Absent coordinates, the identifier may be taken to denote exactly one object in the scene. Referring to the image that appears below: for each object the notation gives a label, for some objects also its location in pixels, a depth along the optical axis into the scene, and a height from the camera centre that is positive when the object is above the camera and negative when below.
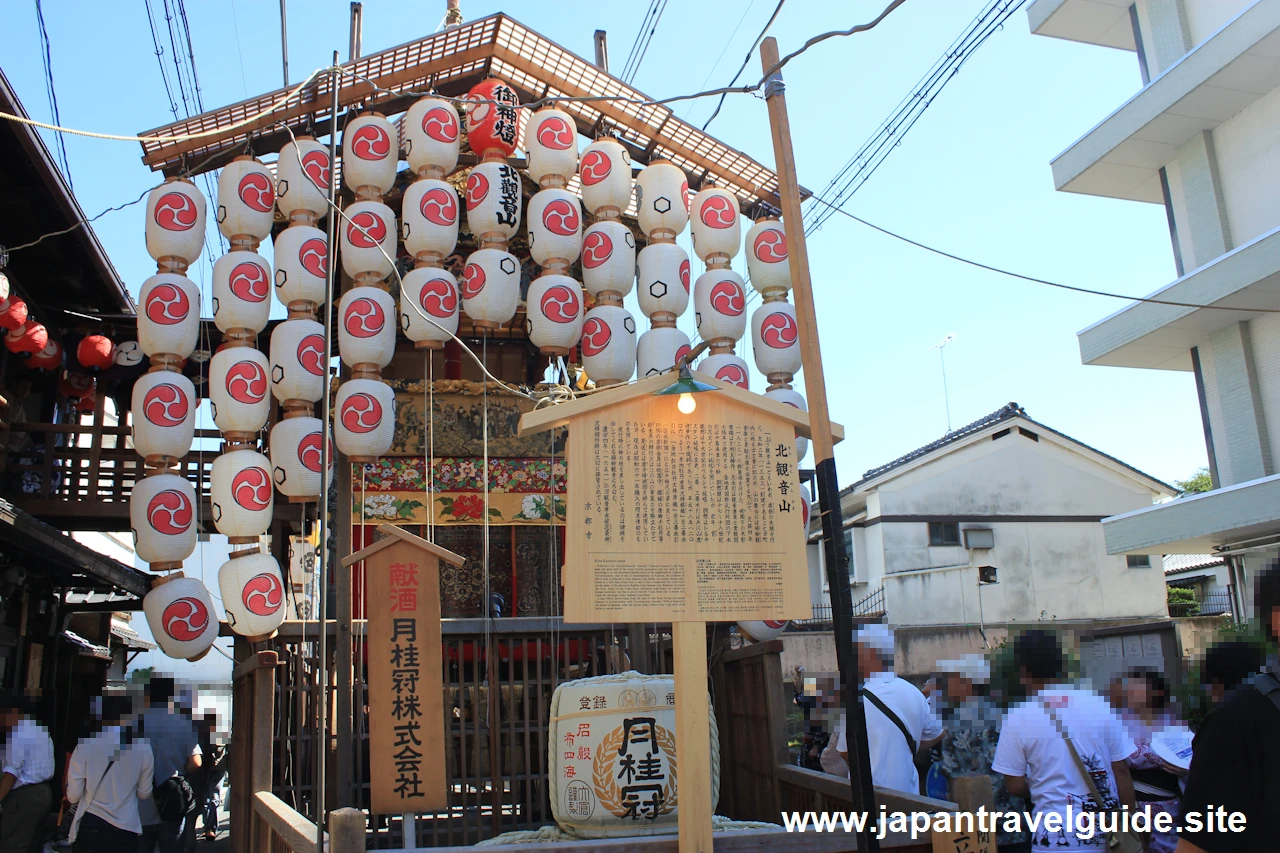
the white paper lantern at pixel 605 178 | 9.84 +4.68
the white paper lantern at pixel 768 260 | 10.09 +3.84
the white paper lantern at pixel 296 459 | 8.77 +1.80
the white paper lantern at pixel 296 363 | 8.91 +2.70
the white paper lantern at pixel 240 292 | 9.04 +3.44
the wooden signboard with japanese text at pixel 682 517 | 4.63 +0.58
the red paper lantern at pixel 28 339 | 10.17 +3.56
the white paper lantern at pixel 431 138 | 9.48 +5.00
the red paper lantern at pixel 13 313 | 9.59 +3.60
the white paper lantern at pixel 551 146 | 9.67 +4.94
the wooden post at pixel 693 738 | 4.36 -0.47
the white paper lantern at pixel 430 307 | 8.97 +3.18
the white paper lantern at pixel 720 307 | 9.84 +3.32
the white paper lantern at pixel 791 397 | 9.55 +2.28
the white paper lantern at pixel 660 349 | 9.51 +2.82
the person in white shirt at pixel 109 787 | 6.49 -0.78
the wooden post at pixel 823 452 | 4.45 +0.88
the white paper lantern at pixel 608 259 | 9.61 +3.76
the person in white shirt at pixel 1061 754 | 4.52 -0.67
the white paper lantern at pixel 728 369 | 9.43 +2.58
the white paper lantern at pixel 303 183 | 9.39 +4.61
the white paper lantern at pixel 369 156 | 9.37 +4.80
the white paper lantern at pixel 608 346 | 9.40 +2.84
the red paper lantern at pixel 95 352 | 11.82 +3.88
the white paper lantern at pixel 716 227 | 10.18 +4.26
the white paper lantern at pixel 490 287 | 9.12 +3.38
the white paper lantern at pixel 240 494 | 8.56 +1.48
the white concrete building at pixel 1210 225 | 13.56 +5.76
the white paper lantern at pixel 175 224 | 9.05 +4.11
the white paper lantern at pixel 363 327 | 8.88 +3.00
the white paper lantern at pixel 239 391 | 8.81 +2.46
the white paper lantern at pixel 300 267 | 9.12 +3.66
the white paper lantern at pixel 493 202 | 9.37 +4.29
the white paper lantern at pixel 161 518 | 8.52 +1.31
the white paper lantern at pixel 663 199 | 10.04 +4.52
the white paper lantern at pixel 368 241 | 9.05 +3.87
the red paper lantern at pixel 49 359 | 11.24 +3.68
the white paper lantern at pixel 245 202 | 9.24 +4.37
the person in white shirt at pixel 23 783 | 6.37 -0.70
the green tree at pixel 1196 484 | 38.66 +4.94
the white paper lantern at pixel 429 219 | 9.18 +4.07
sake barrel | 5.61 -0.69
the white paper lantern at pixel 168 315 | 8.88 +3.21
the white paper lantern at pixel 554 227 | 9.45 +4.04
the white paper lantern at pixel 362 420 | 8.71 +2.11
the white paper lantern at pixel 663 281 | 9.70 +3.56
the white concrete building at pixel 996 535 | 23.92 +2.09
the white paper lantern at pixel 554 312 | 9.34 +3.18
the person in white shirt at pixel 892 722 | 5.46 -0.56
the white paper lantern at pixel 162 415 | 8.71 +2.26
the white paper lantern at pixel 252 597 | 8.23 +0.55
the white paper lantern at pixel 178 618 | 8.32 +0.42
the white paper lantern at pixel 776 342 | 9.72 +2.89
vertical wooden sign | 5.46 -0.17
